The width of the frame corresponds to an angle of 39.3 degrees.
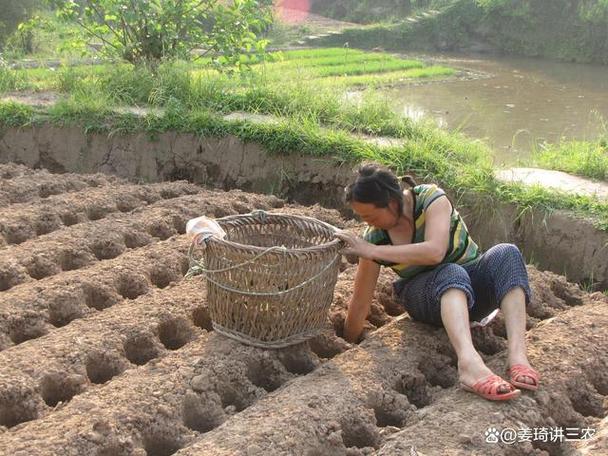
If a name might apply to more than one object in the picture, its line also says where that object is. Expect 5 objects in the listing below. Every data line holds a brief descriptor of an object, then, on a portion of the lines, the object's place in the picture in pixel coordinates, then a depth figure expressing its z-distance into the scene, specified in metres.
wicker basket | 3.08
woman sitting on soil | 2.99
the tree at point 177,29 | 7.20
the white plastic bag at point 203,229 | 3.21
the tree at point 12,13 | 13.08
